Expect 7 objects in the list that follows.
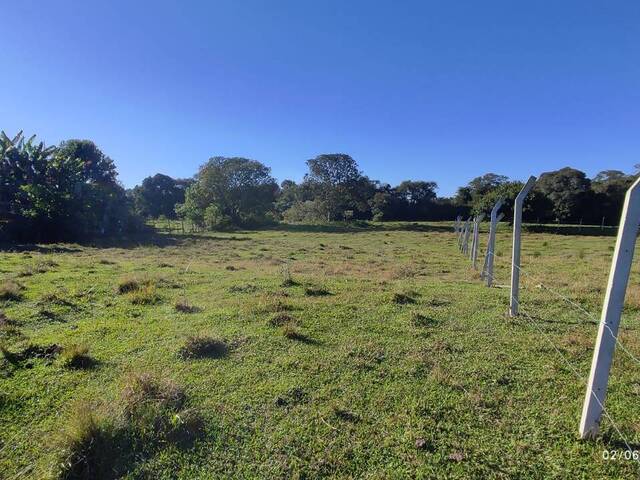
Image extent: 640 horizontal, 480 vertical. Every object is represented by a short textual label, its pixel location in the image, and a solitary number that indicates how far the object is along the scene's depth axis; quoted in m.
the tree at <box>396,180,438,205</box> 62.22
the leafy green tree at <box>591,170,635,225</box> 42.41
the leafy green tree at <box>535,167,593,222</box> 41.62
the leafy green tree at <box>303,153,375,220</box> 53.09
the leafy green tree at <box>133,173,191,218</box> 65.06
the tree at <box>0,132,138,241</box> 27.38
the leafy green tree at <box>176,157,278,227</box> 47.59
